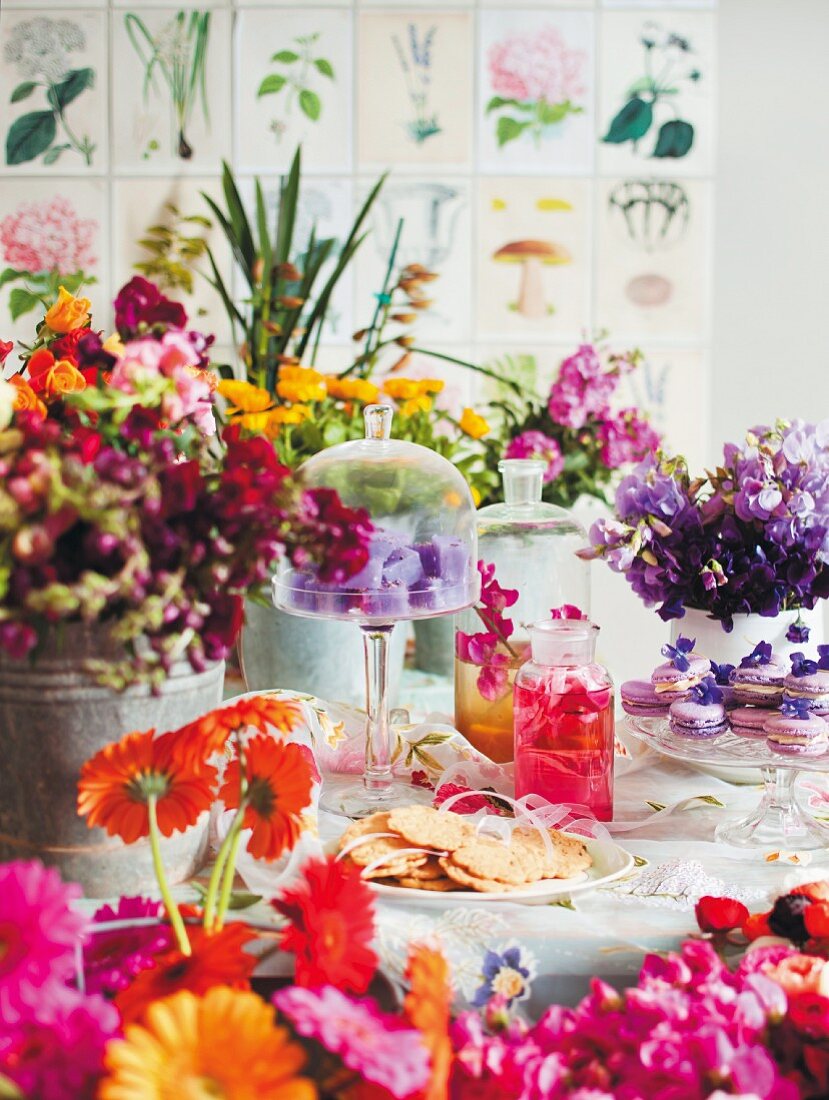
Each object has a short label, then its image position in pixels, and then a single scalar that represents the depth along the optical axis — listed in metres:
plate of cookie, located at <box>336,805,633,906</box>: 0.89
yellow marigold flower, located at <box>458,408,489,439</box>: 1.78
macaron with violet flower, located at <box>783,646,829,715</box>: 1.00
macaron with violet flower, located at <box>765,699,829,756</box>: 0.98
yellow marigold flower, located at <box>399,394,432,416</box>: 1.71
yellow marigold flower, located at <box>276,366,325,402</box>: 1.61
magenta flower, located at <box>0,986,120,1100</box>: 0.59
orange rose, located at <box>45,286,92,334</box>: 1.05
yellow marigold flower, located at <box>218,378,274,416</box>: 1.54
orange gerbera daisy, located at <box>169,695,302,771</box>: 0.76
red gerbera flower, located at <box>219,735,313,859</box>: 0.78
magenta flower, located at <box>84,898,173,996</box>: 0.71
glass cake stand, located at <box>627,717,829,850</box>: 1.01
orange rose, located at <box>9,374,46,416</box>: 0.92
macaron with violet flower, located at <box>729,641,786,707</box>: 1.04
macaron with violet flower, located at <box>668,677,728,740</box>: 1.03
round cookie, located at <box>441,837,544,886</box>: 0.90
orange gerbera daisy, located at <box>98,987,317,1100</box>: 0.56
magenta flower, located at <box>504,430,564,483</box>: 1.84
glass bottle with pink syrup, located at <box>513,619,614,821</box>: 1.06
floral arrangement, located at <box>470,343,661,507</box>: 1.87
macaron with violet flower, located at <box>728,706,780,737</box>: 1.02
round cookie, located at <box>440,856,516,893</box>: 0.89
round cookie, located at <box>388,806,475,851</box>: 0.93
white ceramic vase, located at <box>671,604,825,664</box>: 1.20
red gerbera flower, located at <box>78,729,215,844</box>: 0.76
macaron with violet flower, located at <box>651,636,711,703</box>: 1.06
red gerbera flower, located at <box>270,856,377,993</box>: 0.70
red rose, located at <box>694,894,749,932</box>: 0.84
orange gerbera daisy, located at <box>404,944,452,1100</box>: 0.63
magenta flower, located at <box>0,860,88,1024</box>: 0.57
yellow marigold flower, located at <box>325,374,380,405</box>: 1.66
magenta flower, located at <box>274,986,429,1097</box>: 0.58
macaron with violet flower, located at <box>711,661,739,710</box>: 1.07
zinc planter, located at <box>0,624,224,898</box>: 0.80
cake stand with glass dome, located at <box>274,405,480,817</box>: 1.07
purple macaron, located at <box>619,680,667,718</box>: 1.09
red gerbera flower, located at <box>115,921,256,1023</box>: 0.69
